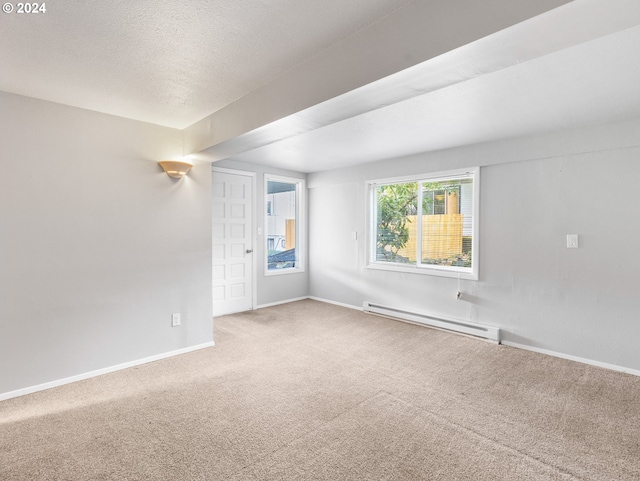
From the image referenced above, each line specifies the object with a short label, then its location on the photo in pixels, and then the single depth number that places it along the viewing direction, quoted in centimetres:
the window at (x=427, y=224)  419
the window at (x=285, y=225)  572
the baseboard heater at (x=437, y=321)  389
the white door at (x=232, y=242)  483
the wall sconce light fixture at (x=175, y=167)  323
